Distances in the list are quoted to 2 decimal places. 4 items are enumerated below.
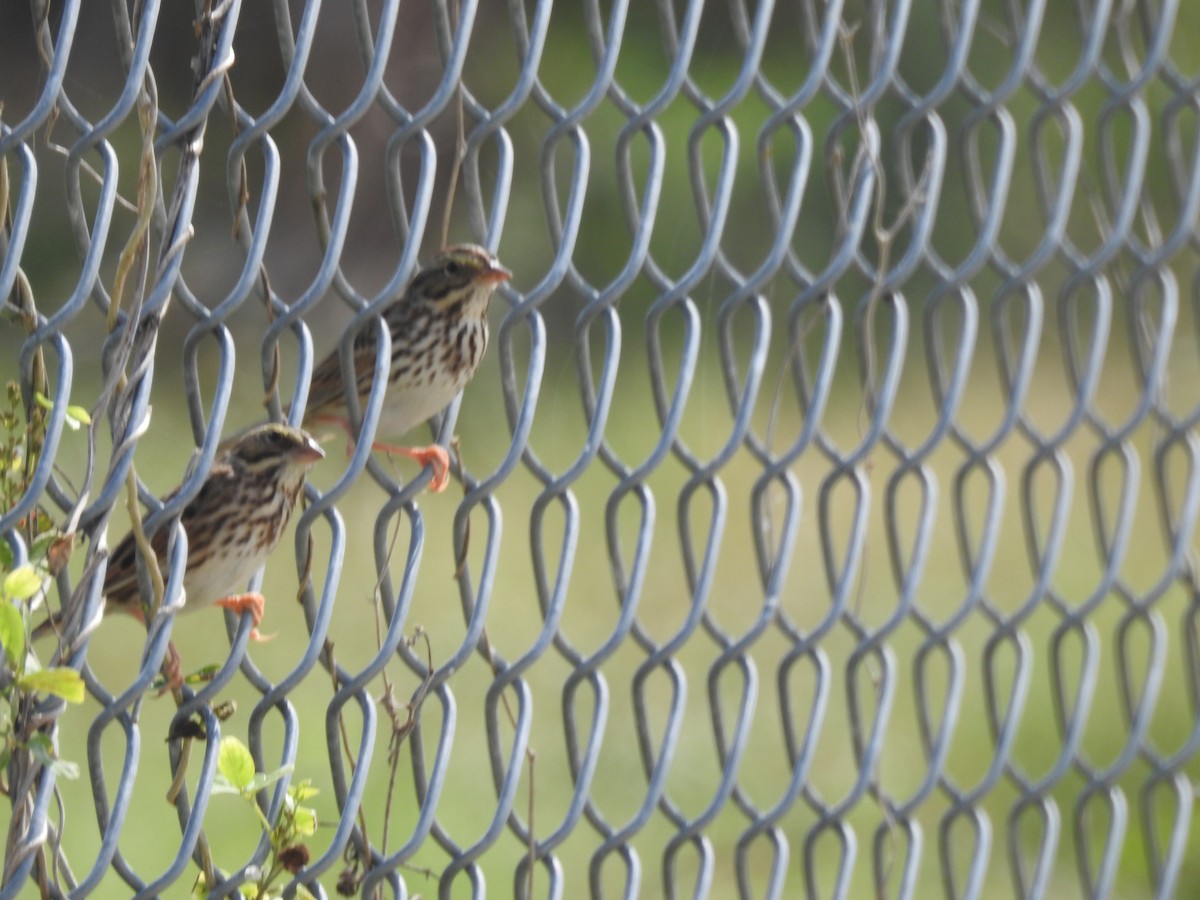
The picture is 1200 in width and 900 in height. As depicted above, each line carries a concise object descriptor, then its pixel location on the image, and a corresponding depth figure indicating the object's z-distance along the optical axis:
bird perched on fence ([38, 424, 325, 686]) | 5.10
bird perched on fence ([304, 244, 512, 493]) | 5.67
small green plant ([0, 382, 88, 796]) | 3.61
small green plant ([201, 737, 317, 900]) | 4.11
